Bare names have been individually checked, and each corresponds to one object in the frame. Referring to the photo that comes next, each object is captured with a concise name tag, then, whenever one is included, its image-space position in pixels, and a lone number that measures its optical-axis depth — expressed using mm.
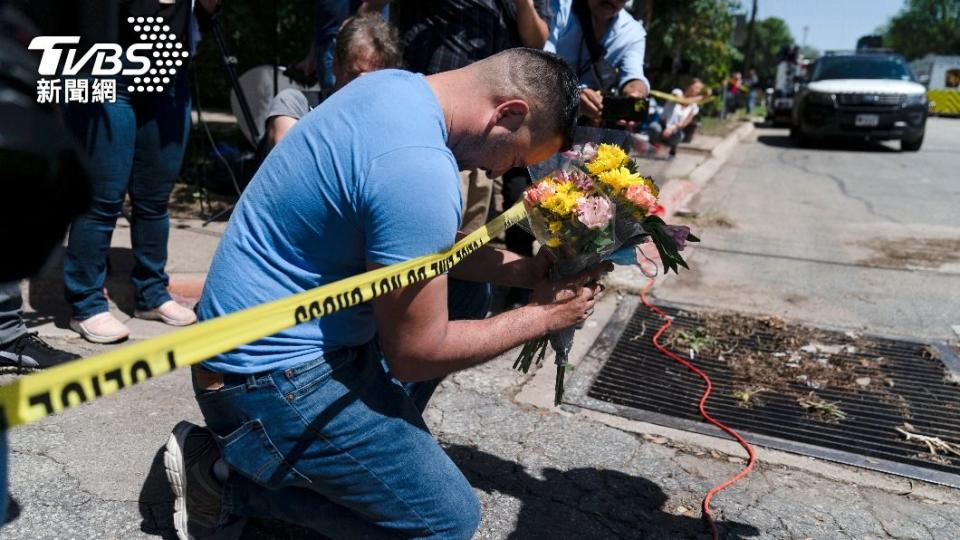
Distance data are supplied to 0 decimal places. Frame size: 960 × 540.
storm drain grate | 3146
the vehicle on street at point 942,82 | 29094
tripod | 5195
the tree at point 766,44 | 73250
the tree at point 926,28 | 87375
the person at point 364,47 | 3469
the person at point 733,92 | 21922
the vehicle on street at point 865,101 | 13867
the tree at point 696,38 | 14266
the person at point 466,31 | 3967
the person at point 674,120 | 10898
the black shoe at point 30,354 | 3207
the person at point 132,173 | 3482
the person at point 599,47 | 4238
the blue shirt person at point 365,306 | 1854
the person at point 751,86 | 26350
